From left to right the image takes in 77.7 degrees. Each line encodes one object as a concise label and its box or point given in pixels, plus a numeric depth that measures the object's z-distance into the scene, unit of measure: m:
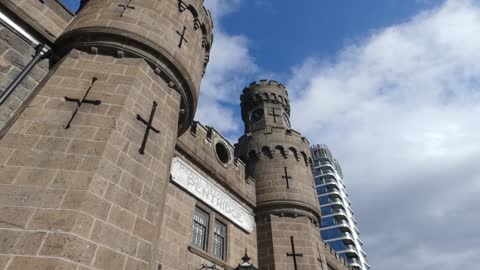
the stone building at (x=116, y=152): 3.55
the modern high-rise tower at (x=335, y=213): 64.19
